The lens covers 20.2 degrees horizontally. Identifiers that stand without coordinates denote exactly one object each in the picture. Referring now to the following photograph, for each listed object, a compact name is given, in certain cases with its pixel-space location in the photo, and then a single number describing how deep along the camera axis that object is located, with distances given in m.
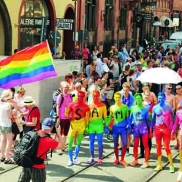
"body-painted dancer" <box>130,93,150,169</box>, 10.75
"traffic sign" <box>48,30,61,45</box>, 19.08
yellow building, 23.61
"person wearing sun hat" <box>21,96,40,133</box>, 9.90
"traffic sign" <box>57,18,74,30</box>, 19.12
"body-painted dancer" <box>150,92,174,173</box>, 10.41
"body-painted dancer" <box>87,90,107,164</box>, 10.77
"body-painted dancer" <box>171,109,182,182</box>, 10.02
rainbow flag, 10.80
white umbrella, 13.40
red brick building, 33.47
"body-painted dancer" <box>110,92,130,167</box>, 10.81
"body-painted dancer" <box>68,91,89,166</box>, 10.70
